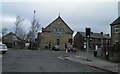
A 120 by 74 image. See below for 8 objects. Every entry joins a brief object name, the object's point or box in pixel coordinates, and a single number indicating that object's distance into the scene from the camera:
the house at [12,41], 28.48
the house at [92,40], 31.23
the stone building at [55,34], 28.26
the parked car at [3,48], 12.97
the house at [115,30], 16.30
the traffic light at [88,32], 10.61
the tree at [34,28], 26.18
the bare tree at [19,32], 29.23
